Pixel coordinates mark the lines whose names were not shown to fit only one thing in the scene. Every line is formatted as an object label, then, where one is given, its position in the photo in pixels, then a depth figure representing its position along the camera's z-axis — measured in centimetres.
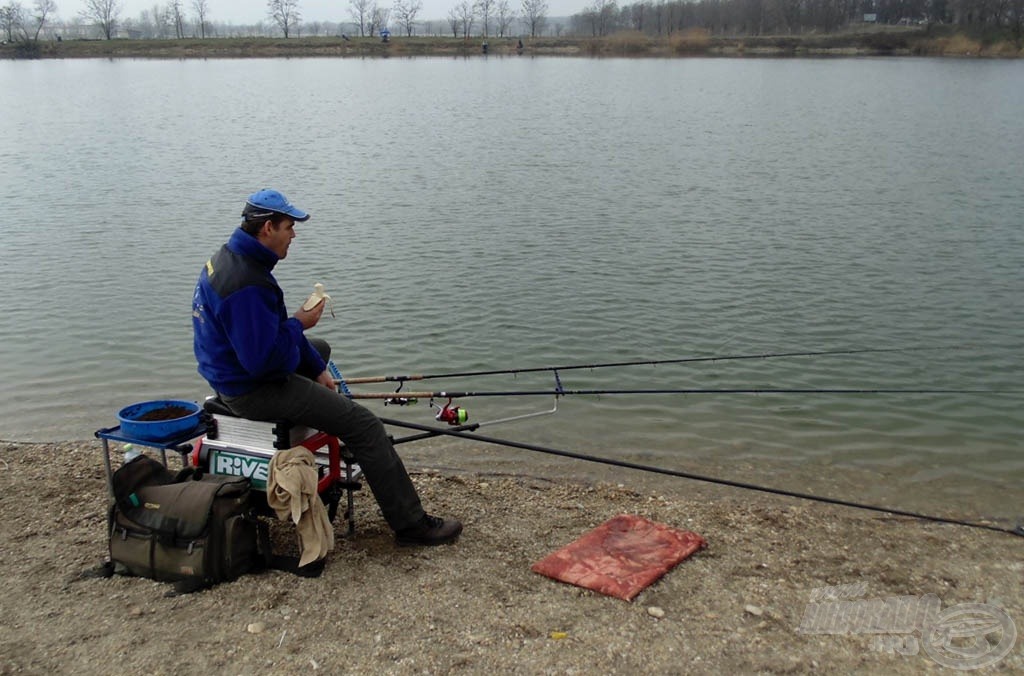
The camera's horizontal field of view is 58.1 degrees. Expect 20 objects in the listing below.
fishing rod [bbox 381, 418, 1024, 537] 454
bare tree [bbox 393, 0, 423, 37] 13973
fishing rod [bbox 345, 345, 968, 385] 537
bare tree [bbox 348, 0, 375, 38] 14368
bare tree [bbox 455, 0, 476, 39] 13590
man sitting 400
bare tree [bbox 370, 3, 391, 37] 13969
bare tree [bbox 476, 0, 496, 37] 14688
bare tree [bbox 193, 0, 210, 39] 15045
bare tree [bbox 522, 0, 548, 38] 14275
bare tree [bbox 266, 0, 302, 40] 14402
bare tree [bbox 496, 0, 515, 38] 14070
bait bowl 432
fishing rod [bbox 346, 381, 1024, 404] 515
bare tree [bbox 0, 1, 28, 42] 10279
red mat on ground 432
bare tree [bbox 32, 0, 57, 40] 12050
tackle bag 403
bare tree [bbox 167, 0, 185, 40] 13412
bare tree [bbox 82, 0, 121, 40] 12459
